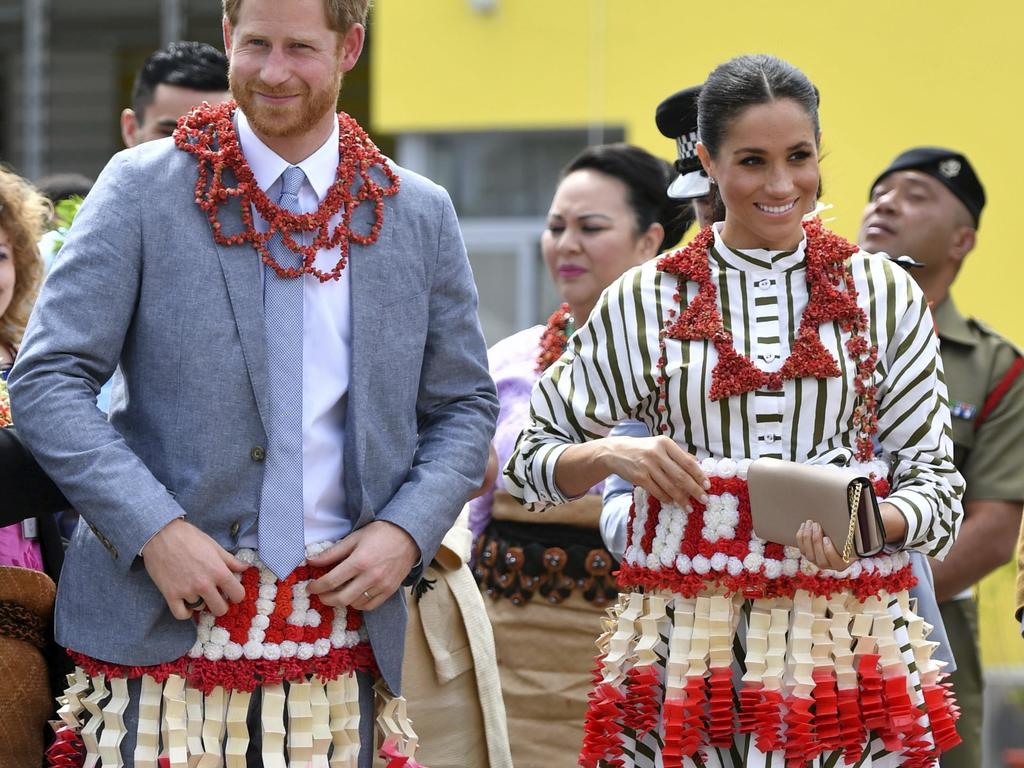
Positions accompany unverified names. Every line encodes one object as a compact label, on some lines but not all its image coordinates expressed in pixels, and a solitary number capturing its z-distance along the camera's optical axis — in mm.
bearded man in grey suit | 5512
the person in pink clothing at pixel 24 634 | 5980
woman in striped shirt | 5887
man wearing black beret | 9133
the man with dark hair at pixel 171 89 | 9781
